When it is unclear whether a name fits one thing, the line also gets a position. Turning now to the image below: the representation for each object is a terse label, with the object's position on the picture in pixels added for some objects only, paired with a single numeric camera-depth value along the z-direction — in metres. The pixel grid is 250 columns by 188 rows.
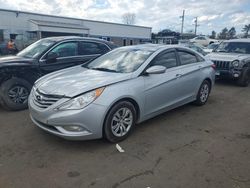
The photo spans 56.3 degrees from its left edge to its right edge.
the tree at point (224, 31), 85.82
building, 28.31
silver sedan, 3.51
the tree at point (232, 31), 83.38
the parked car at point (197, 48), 13.99
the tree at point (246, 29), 84.15
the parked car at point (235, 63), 8.29
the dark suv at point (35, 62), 5.44
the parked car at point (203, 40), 34.91
